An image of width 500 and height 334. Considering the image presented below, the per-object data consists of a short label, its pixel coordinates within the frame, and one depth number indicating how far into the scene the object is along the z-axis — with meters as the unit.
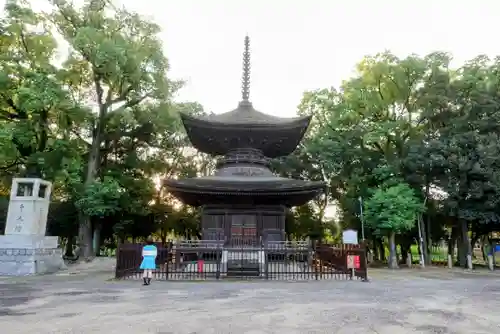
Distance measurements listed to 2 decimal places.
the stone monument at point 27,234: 16.67
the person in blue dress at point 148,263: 11.81
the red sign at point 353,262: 13.98
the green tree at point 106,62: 21.25
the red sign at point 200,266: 14.84
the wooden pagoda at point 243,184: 18.14
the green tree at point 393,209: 23.64
